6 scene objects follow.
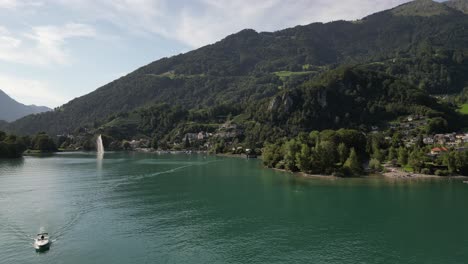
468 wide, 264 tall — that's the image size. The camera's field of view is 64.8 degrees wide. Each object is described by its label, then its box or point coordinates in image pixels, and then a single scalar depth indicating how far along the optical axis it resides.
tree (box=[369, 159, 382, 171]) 102.38
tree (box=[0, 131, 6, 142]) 180.38
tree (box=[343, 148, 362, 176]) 98.38
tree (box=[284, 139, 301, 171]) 107.71
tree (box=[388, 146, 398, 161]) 111.76
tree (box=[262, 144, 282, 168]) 122.86
